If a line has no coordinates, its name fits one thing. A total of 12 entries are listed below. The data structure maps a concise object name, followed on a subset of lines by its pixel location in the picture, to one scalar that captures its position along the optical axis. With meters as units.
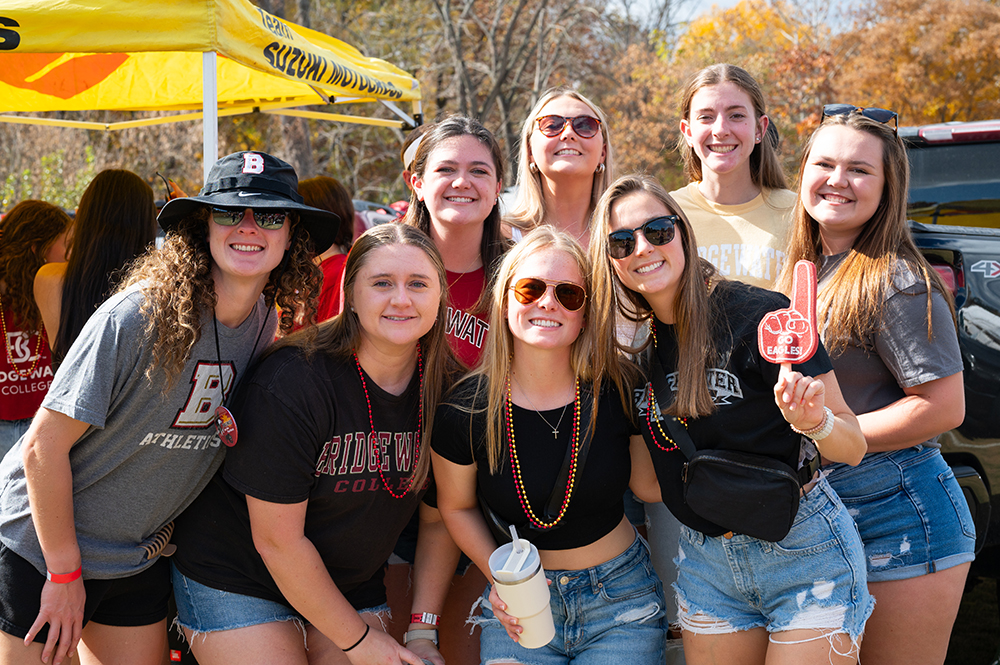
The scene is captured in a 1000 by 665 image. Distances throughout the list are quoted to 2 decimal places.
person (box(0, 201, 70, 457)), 3.95
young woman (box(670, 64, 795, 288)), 3.33
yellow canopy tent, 3.59
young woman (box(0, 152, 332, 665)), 2.30
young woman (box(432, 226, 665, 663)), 2.52
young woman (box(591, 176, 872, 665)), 2.18
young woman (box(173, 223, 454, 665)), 2.40
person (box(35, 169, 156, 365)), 3.48
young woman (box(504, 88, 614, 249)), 3.58
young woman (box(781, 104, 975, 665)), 2.44
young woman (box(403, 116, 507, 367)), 3.20
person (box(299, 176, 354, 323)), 3.62
